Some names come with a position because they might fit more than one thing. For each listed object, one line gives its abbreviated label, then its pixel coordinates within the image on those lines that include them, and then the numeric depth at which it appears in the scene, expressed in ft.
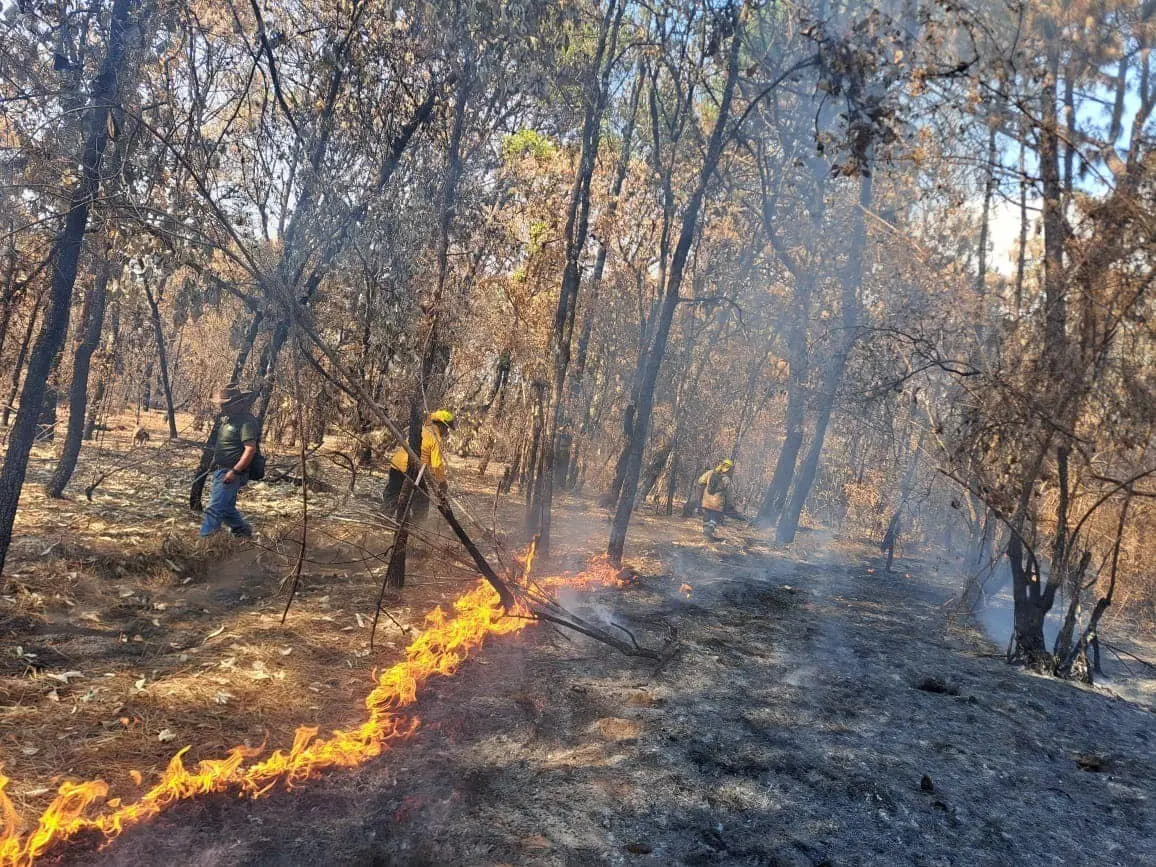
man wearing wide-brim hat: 27.91
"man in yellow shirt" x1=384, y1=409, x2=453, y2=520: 27.50
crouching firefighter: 53.98
